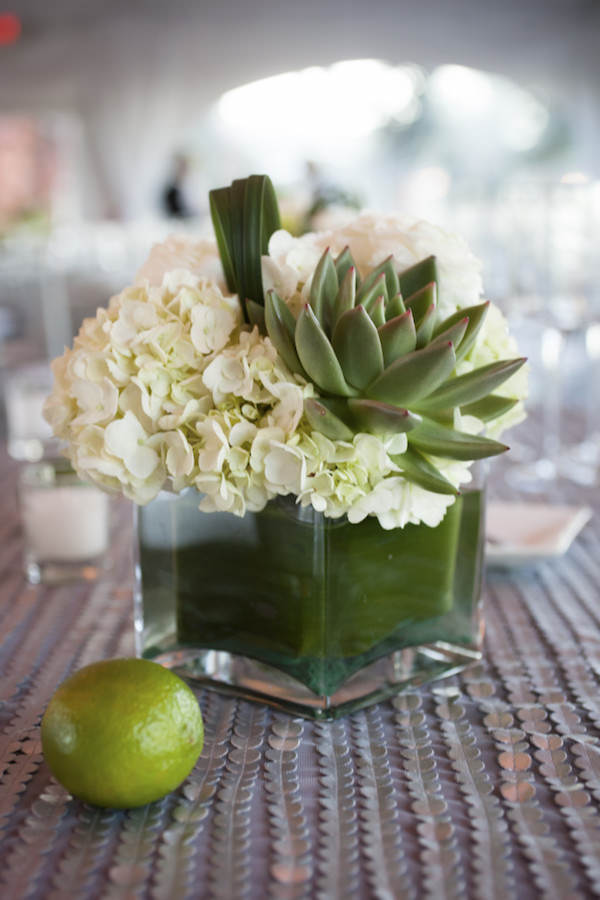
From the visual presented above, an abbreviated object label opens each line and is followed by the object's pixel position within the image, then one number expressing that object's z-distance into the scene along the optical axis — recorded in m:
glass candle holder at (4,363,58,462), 0.81
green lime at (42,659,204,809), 0.42
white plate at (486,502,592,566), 0.81
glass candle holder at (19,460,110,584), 0.81
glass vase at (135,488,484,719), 0.52
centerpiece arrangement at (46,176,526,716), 0.47
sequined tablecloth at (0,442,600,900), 0.39
